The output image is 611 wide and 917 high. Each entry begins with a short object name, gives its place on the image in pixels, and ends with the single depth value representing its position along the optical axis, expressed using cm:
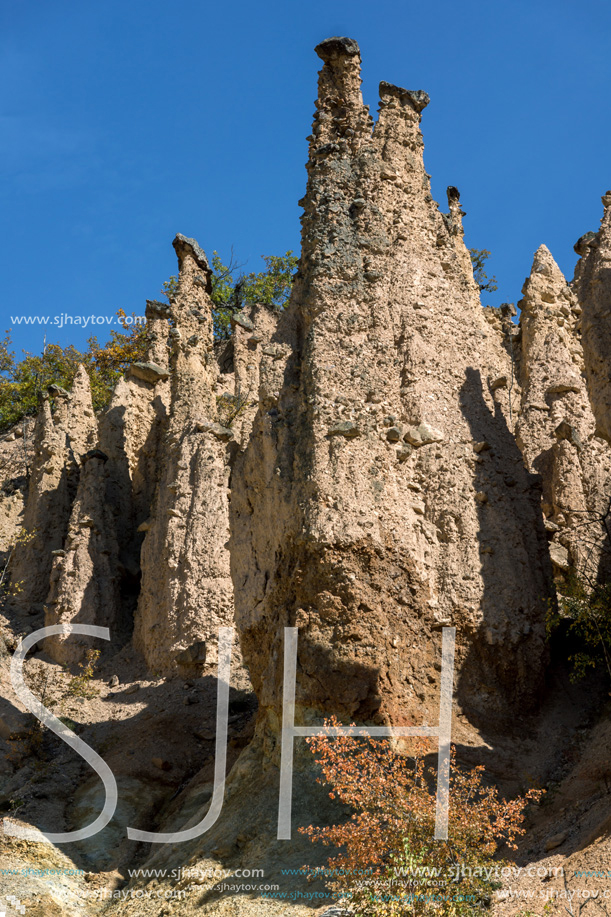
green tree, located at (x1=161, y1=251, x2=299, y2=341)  3119
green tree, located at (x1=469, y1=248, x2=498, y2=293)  2961
